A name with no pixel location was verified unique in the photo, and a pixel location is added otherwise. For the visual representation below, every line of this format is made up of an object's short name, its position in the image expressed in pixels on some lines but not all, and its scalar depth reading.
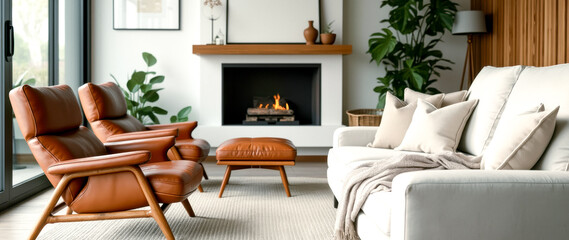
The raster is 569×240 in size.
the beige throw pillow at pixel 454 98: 3.65
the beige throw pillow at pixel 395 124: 3.68
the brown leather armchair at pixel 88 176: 2.70
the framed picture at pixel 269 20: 6.21
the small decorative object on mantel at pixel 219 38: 6.11
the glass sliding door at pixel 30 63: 3.85
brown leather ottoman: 4.10
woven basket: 5.61
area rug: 3.09
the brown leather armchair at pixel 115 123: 3.84
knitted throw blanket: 2.42
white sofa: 1.82
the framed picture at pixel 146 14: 6.38
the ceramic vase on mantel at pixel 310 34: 6.08
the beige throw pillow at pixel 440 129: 3.29
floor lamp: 5.67
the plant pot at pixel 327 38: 6.05
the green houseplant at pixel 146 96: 5.99
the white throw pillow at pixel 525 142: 2.24
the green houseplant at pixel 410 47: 5.79
